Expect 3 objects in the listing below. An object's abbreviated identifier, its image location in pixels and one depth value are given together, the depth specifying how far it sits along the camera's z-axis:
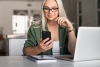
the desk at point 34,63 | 1.08
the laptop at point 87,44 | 1.16
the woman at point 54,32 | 1.47
